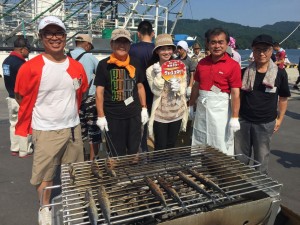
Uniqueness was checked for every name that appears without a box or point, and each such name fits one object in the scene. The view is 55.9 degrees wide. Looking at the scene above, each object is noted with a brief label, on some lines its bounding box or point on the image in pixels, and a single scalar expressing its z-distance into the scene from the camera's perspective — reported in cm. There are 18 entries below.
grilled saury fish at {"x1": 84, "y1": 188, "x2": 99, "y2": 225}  137
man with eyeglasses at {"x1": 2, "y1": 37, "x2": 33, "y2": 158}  426
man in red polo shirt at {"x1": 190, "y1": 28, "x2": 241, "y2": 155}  294
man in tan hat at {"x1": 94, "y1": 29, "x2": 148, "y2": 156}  313
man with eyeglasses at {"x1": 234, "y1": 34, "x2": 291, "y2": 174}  286
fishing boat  2009
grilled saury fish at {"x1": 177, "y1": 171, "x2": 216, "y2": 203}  160
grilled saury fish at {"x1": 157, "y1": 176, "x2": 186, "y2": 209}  153
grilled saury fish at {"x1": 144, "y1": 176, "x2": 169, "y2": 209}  153
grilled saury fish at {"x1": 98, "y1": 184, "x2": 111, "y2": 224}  139
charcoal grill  154
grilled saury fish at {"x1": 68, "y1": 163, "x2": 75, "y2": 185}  178
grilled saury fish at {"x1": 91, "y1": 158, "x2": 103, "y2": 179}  184
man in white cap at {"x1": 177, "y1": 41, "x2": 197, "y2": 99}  574
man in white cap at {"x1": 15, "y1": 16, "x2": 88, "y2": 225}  243
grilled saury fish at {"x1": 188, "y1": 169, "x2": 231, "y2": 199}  166
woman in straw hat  342
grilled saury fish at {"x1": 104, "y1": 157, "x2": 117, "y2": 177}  186
